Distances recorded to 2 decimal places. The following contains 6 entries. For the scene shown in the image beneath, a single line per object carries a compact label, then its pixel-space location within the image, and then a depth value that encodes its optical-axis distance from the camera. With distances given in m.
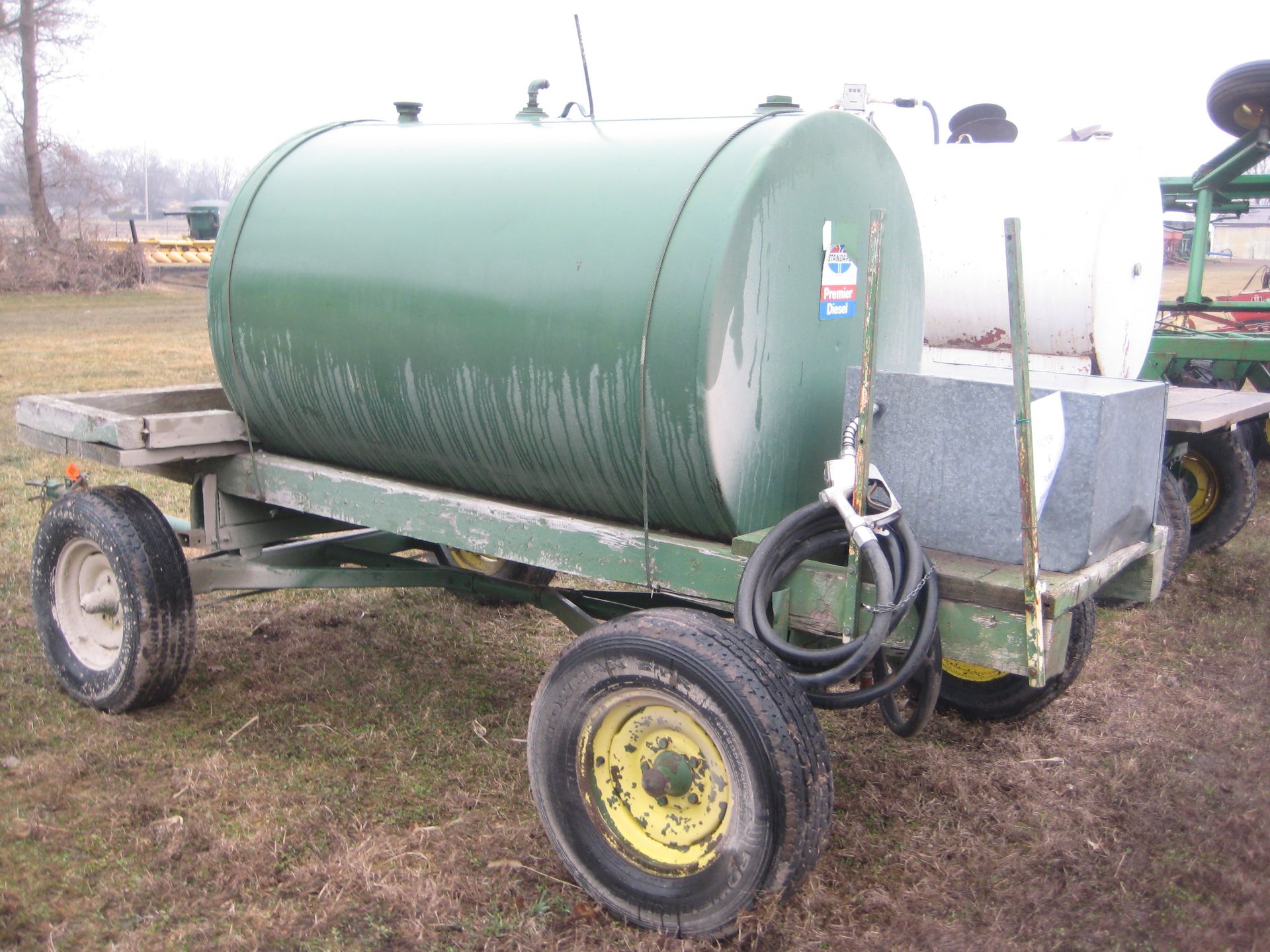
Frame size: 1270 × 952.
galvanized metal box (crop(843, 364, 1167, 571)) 2.82
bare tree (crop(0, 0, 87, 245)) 28.61
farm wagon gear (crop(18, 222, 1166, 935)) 2.63
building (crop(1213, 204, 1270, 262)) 41.34
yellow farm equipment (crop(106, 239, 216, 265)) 27.56
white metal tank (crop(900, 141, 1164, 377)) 5.40
